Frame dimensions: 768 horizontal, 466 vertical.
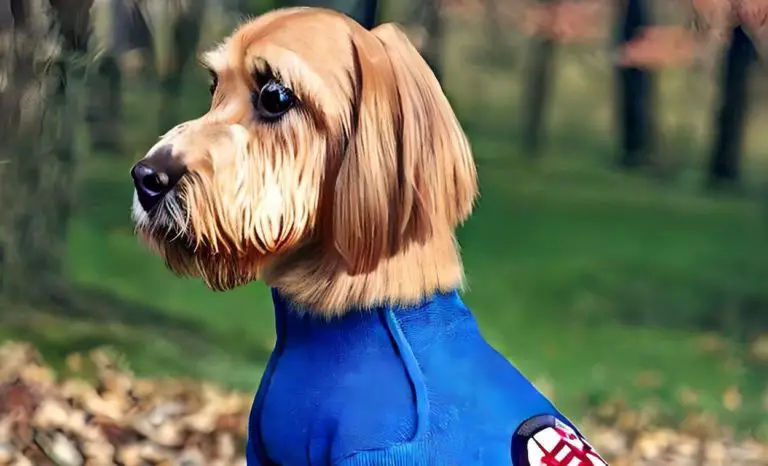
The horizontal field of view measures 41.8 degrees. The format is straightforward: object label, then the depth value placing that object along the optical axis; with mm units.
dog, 1462
